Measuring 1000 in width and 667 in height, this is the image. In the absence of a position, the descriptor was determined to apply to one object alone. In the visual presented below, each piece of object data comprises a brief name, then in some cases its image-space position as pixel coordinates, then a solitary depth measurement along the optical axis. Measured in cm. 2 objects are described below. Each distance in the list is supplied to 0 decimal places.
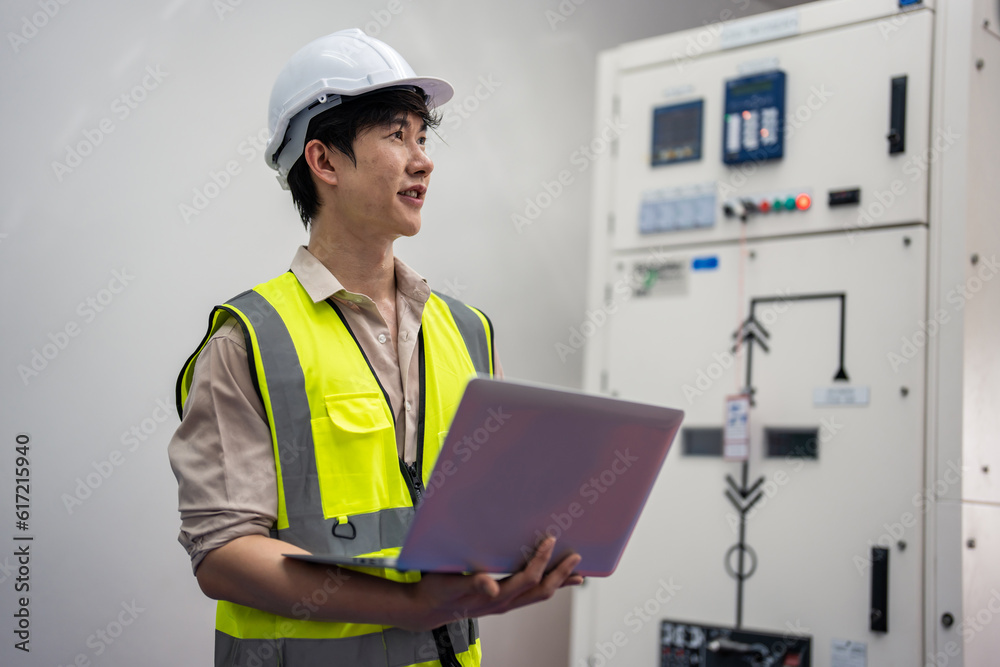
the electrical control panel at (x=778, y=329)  247
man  112
